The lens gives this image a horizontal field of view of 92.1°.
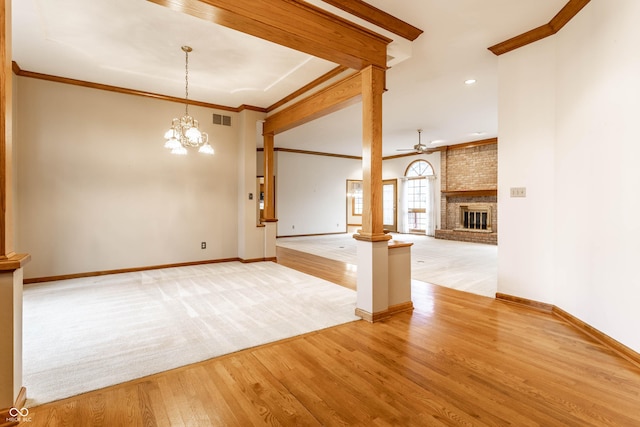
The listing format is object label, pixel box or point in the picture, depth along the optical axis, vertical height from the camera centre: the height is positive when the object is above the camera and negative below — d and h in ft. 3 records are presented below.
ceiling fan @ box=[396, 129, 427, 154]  26.44 +5.31
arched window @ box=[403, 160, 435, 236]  36.22 +1.39
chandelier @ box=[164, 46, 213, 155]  12.67 +3.13
